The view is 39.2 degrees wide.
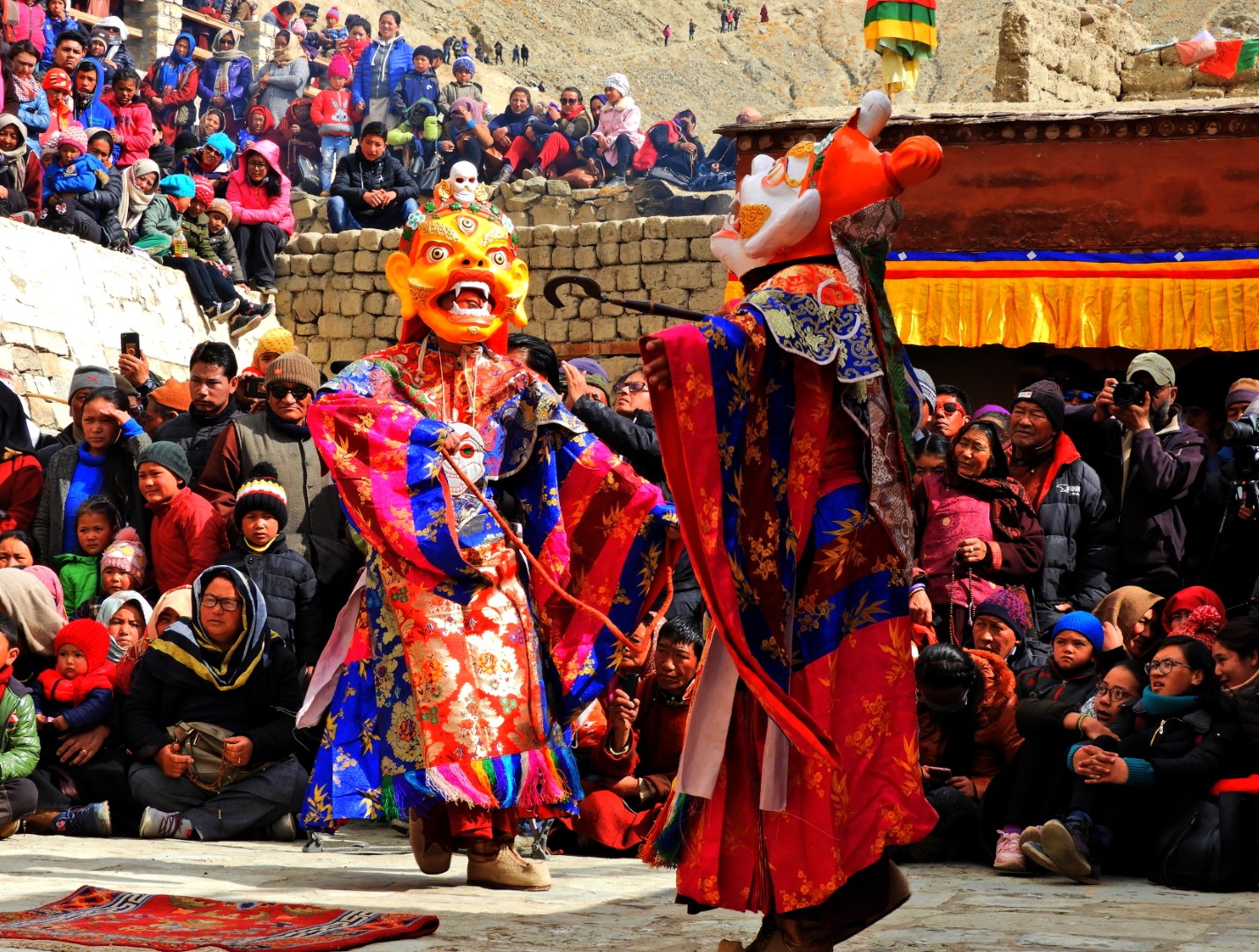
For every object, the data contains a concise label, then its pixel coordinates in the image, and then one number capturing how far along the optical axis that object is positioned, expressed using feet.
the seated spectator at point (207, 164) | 49.14
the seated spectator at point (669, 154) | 57.21
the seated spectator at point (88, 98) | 45.73
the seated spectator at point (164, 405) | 30.35
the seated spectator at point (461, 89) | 59.57
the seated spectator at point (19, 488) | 27.27
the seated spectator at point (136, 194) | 43.19
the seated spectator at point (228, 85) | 61.98
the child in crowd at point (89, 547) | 25.57
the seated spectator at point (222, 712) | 21.56
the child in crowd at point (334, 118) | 58.85
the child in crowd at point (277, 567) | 23.15
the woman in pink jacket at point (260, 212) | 47.44
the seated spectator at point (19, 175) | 39.09
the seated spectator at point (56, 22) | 50.67
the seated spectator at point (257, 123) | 60.23
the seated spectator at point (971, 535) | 21.75
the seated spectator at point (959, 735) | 19.38
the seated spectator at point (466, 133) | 56.95
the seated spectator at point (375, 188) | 49.75
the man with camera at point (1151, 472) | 22.70
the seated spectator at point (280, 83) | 63.41
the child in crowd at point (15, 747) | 21.44
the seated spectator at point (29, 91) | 42.65
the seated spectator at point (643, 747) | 20.03
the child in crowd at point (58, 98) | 43.93
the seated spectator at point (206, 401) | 27.04
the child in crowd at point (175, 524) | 24.76
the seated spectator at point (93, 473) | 26.40
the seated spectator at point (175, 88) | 58.18
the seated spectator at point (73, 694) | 22.62
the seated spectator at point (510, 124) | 57.77
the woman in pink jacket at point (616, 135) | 57.88
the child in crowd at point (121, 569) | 25.12
